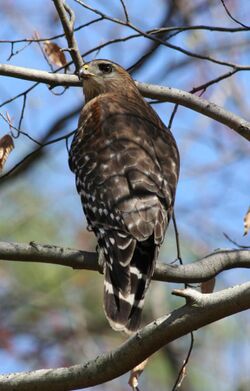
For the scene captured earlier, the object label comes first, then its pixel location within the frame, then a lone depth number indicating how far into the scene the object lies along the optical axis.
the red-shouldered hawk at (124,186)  9.45
